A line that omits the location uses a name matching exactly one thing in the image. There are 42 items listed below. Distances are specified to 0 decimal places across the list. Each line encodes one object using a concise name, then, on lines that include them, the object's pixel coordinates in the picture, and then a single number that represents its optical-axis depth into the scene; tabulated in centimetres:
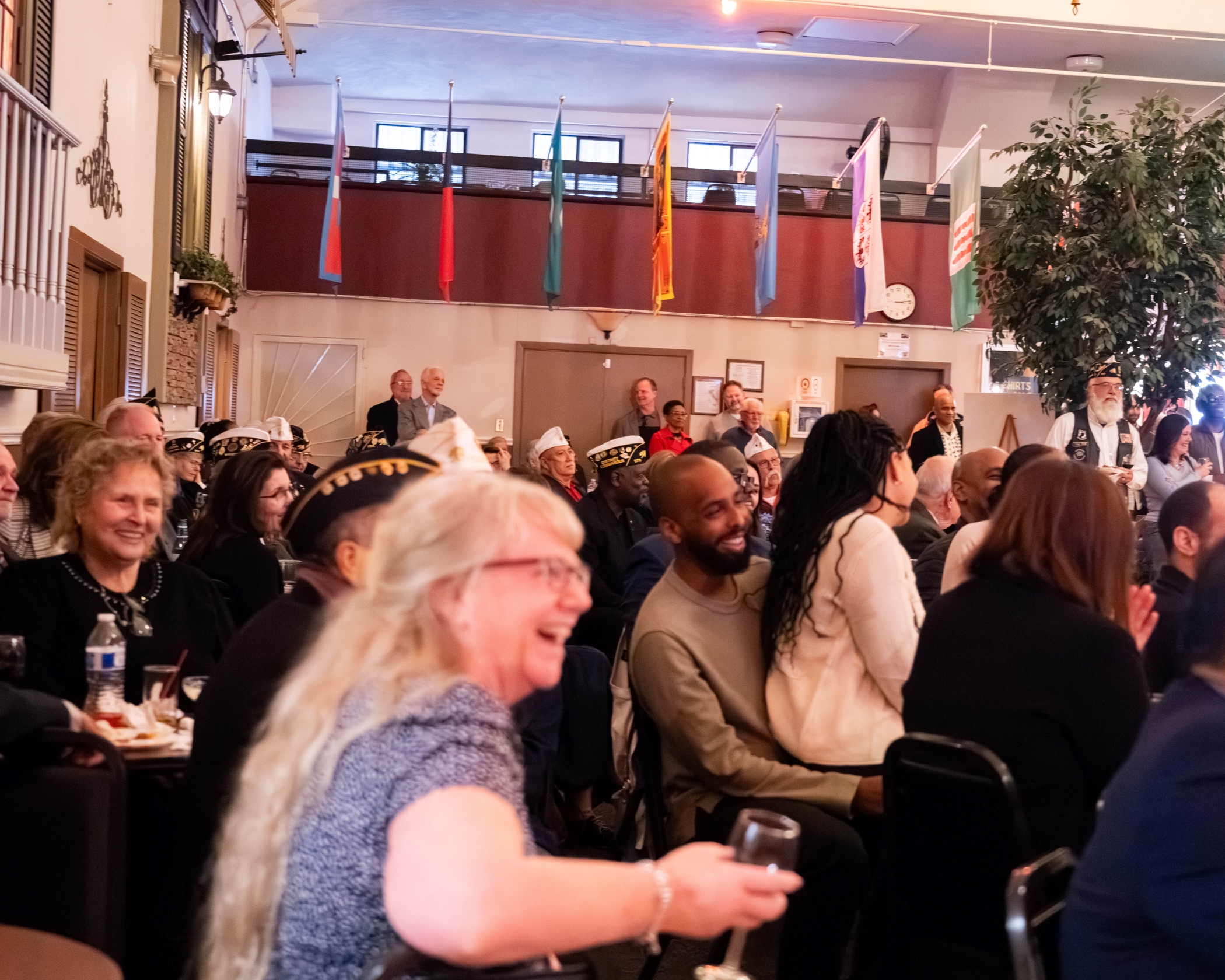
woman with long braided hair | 304
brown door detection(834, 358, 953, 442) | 1338
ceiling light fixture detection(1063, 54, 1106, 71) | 1365
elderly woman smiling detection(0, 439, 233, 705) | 307
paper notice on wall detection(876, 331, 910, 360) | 1337
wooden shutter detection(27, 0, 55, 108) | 548
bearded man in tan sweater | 286
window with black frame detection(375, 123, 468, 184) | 1623
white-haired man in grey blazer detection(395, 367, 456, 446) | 1182
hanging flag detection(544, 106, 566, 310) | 1207
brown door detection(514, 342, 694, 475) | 1308
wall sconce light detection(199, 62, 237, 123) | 961
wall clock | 1323
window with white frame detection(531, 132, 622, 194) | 1644
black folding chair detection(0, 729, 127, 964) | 215
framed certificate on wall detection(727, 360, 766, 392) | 1321
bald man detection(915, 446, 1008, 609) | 480
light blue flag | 1154
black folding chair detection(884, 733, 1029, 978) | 225
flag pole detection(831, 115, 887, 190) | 1252
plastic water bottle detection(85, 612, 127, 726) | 293
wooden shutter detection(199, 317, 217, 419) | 1060
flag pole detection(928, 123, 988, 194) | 1023
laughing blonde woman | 120
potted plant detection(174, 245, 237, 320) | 912
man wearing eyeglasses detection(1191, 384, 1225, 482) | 853
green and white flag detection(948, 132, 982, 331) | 1066
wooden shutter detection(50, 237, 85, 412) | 641
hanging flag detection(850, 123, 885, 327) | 1096
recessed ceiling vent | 1329
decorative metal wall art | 662
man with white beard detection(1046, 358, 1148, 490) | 827
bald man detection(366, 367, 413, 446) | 1206
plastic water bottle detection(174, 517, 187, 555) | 560
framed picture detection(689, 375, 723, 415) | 1323
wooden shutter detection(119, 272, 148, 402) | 757
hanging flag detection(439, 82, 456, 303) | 1209
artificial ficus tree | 859
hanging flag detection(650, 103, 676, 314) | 1174
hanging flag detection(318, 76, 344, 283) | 1147
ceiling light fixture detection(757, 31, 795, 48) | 1358
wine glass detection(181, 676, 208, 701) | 304
